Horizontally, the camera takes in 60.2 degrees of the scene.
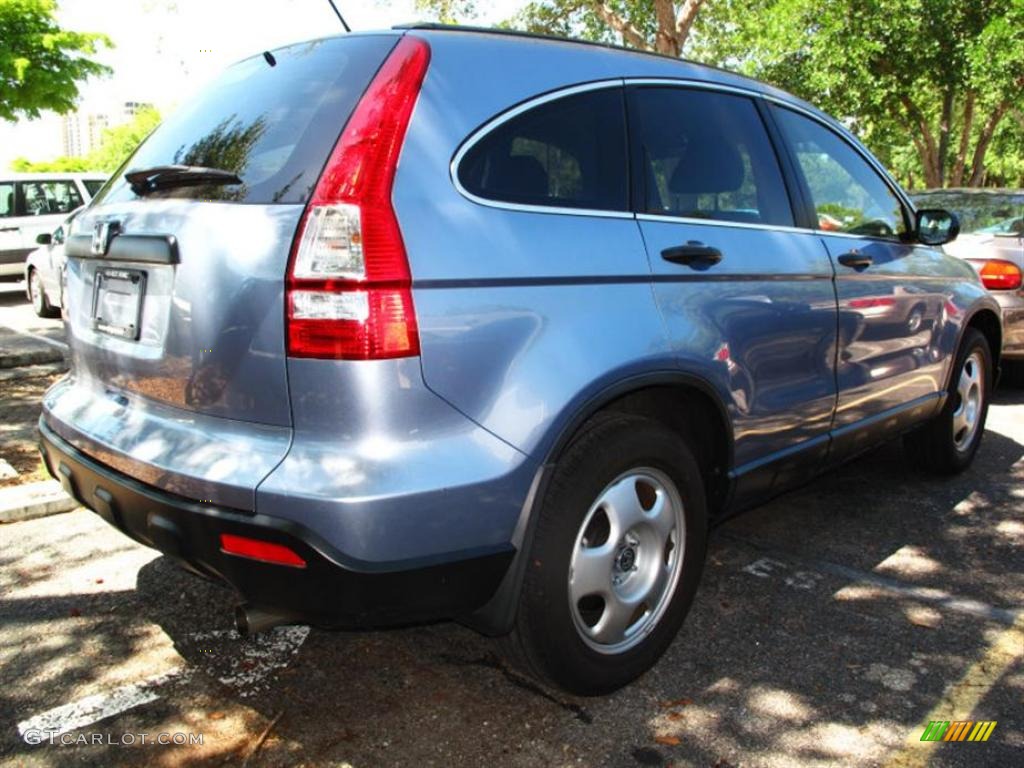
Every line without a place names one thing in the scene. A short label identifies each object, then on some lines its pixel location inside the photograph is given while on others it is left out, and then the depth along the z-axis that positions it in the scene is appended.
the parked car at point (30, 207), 13.69
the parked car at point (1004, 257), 6.73
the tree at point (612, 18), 12.29
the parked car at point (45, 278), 10.38
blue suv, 2.04
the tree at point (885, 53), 14.13
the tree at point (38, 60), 16.69
